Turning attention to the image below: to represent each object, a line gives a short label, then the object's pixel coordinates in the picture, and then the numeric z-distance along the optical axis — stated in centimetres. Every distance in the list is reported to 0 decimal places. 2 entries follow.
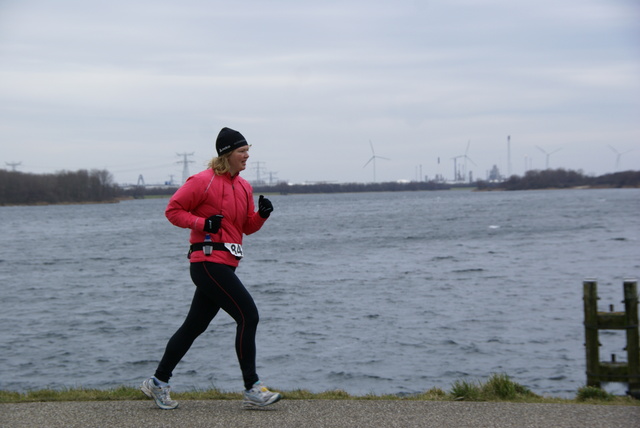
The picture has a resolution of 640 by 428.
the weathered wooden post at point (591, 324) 788
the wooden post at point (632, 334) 768
